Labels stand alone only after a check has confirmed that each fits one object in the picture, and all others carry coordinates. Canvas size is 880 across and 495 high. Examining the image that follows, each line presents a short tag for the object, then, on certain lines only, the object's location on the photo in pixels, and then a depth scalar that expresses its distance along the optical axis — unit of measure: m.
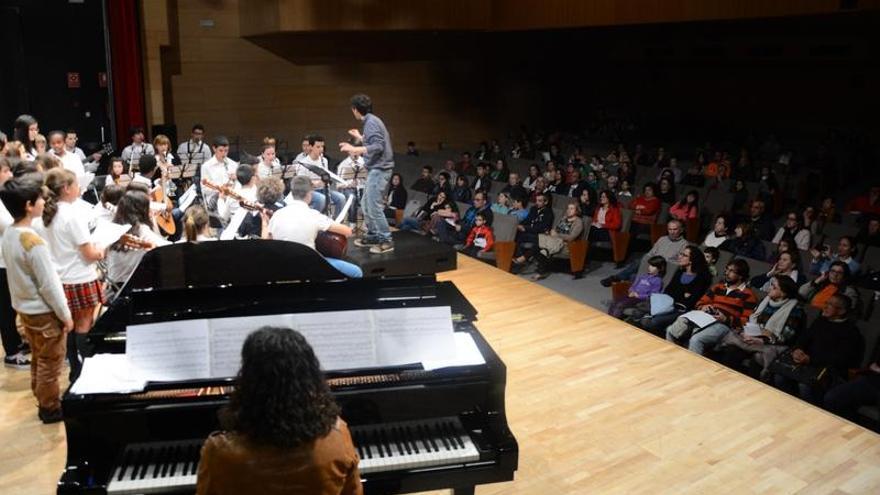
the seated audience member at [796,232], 6.90
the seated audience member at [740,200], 8.24
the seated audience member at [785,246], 5.95
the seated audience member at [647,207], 8.04
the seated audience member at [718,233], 6.93
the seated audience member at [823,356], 4.67
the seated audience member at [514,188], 8.25
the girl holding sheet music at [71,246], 4.07
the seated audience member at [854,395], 4.41
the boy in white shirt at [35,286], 3.69
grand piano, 2.50
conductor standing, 6.04
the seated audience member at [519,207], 8.11
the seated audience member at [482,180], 9.48
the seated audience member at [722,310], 5.30
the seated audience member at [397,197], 9.36
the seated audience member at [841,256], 6.15
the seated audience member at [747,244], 6.73
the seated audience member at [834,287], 5.38
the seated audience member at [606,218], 7.75
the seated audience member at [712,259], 6.11
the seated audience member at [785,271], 5.83
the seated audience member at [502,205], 8.41
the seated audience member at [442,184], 9.05
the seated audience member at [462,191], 9.24
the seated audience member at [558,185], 9.35
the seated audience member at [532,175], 9.62
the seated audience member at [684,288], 5.76
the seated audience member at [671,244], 6.59
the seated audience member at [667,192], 8.45
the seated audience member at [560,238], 7.45
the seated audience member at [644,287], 6.10
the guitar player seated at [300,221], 5.11
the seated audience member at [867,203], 7.77
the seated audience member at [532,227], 7.69
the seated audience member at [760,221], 7.39
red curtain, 11.20
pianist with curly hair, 1.88
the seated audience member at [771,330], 5.00
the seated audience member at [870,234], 6.77
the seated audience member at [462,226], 8.20
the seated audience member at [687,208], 7.89
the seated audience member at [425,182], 9.88
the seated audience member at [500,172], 10.05
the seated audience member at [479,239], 7.70
